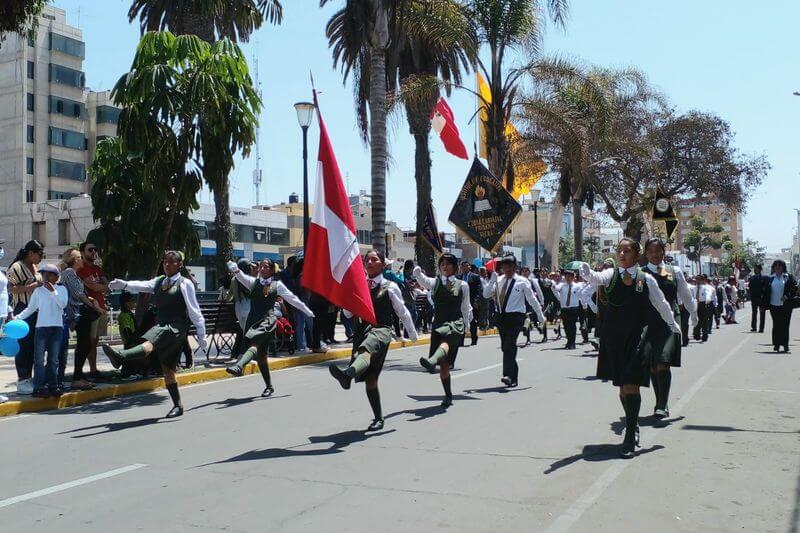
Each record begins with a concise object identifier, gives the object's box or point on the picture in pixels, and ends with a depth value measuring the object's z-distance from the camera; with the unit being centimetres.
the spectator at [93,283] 1106
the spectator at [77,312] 1043
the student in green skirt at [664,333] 822
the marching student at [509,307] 1090
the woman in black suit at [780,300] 1653
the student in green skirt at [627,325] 672
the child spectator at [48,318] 960
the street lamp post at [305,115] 1834
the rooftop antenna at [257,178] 7919
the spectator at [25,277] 973
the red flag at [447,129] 2748
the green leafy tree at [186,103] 1177
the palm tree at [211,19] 1827
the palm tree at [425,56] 1977
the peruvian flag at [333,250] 788
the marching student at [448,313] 939
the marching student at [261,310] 985
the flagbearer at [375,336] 748
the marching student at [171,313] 867
